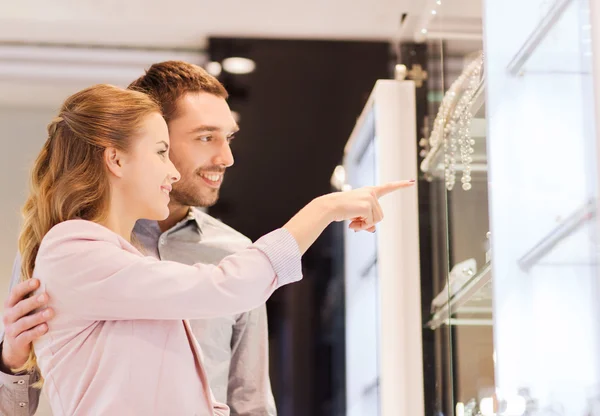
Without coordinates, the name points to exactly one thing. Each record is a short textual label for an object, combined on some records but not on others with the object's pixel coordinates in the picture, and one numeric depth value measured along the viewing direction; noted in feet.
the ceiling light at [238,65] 12.62
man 7.49
